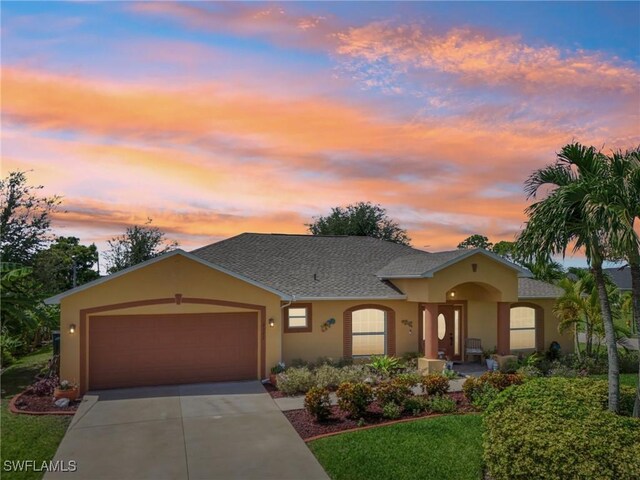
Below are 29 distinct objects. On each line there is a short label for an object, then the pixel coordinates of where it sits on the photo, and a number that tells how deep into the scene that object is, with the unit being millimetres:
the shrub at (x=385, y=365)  17430
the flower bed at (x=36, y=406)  12711
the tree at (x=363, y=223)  48031
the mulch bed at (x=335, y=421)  11515
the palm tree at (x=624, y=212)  10180
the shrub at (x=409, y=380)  13255
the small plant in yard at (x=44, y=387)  14223
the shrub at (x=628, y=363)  19000
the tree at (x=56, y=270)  30453
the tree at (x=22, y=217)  33094
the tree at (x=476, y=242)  68438
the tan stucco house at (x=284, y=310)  15484
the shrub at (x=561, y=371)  17438
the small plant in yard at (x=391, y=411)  12422
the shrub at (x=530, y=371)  16884
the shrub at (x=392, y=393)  12797
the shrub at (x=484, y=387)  13391
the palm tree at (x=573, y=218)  11070
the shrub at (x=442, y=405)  13008
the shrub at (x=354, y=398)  12156
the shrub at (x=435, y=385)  13797
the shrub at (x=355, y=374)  15922
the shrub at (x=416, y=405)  13005
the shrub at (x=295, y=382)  14805
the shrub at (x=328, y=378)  15312
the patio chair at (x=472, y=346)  20264
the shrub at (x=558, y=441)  7979
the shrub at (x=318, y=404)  12008
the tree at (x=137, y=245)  45562
